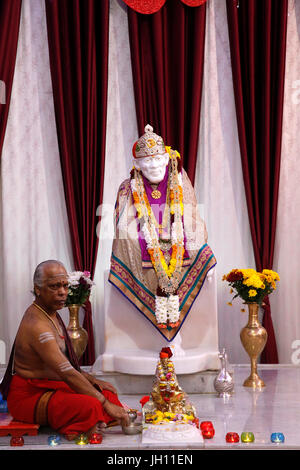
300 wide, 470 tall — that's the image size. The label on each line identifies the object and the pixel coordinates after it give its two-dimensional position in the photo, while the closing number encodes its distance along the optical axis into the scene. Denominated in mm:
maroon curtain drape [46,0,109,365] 6918
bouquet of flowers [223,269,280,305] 5797
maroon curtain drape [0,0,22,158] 6938
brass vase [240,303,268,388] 5859
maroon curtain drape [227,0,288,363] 6957
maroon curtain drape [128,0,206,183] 6992
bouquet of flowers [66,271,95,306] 6184
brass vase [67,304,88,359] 6289
